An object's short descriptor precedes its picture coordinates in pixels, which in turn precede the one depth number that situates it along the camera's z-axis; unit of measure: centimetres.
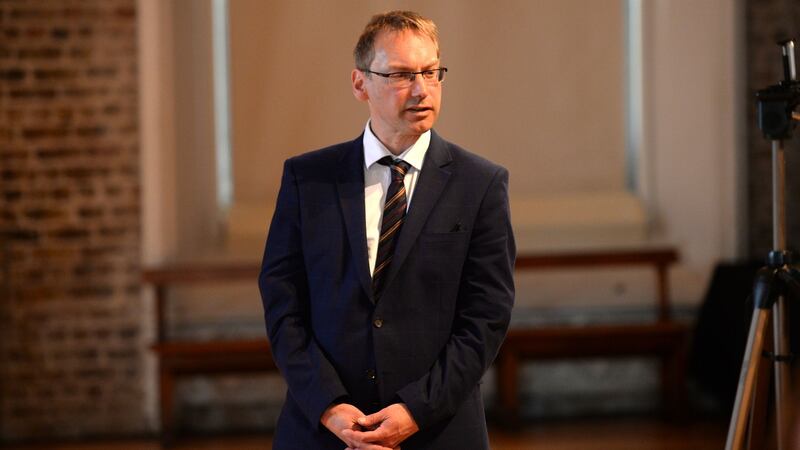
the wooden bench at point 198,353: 980
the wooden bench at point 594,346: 998
